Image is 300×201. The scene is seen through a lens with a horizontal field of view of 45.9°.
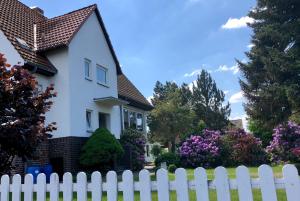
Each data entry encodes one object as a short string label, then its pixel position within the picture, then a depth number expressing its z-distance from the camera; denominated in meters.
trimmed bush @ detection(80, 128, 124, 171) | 16.31
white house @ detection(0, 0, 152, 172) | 16.32
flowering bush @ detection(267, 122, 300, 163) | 21.52
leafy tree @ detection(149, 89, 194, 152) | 39.28
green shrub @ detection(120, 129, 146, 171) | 21.00
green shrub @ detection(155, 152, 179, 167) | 21.50
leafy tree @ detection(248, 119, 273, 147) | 30.28
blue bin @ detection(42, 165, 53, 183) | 14.19
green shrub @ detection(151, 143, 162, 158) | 33.43
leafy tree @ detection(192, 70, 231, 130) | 51.69
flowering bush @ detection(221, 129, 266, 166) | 23.31
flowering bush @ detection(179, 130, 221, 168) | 22.78
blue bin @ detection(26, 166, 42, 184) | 13.29
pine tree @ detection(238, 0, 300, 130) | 25.61
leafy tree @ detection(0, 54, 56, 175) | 6.51
